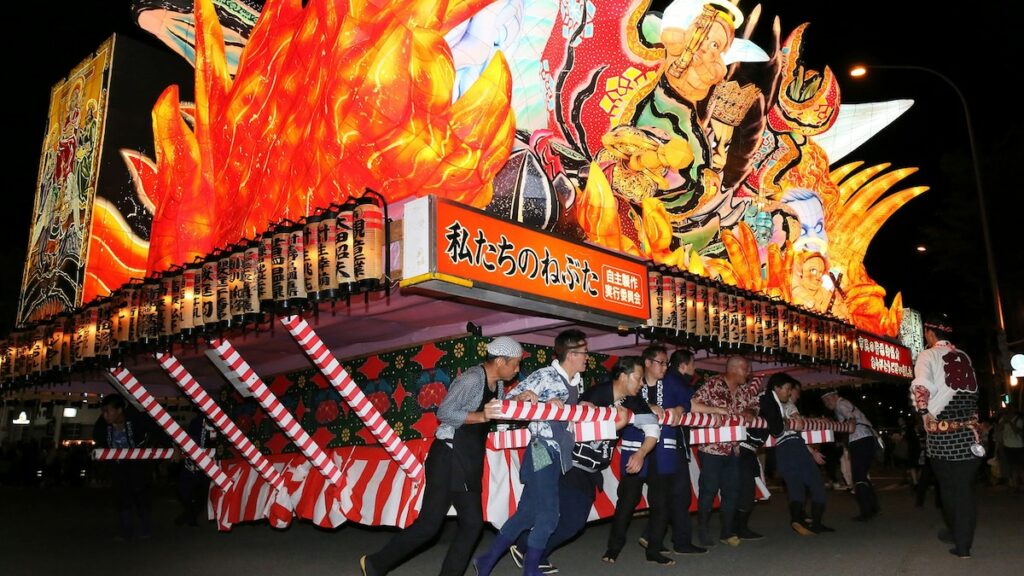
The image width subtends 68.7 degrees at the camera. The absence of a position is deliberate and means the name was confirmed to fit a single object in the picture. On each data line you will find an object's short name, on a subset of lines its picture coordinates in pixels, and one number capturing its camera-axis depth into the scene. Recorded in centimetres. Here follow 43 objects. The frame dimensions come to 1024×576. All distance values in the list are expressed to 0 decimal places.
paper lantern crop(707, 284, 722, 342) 1223
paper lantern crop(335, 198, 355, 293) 800
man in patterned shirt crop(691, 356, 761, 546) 863
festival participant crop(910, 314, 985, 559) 709
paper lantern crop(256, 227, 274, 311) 886
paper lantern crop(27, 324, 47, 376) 1302
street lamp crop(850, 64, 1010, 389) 1770
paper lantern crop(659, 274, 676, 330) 1119
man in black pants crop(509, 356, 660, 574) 659
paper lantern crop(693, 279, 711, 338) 1191
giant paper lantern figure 990
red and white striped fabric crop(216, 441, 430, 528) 973
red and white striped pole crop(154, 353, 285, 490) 1102
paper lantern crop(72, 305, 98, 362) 1200
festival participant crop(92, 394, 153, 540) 1024
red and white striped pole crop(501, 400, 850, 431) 579
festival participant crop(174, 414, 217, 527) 1283
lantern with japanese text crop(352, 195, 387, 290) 789
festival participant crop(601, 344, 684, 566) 748
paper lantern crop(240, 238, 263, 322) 911
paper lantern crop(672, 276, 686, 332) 1137
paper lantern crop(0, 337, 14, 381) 1398
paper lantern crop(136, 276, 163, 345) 1048
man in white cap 578
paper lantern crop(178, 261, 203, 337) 995
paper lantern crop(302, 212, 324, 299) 834
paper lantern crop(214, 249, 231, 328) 952
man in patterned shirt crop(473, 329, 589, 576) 593
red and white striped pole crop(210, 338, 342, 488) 1020
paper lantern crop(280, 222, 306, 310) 850
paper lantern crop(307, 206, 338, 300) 814
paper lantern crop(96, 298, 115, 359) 1159
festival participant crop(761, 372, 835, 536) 923
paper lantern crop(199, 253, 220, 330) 969
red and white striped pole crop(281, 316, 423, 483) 934
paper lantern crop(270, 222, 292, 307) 864
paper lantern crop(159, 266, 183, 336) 1015
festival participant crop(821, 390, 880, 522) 1070
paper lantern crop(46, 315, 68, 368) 1264
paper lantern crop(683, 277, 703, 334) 1167
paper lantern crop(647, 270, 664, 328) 1094
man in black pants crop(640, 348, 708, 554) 793
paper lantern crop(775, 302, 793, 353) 1393
